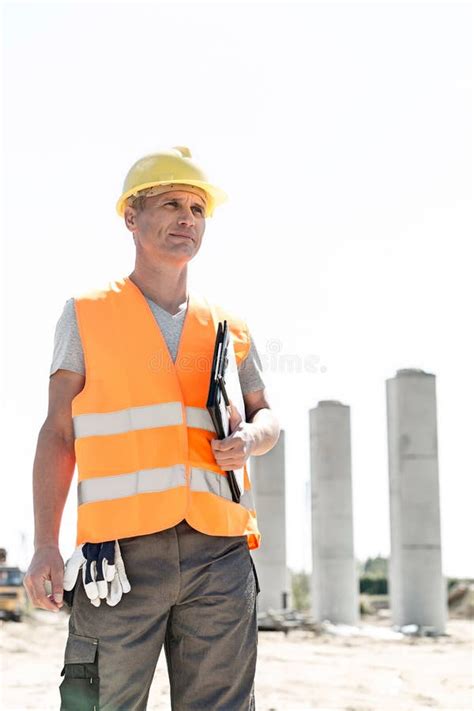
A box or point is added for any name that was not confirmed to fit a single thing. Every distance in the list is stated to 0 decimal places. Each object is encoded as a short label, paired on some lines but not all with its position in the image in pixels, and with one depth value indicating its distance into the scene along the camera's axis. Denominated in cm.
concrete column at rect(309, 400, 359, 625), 2127
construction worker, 275
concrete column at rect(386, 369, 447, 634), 1684
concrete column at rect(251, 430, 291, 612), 2512
